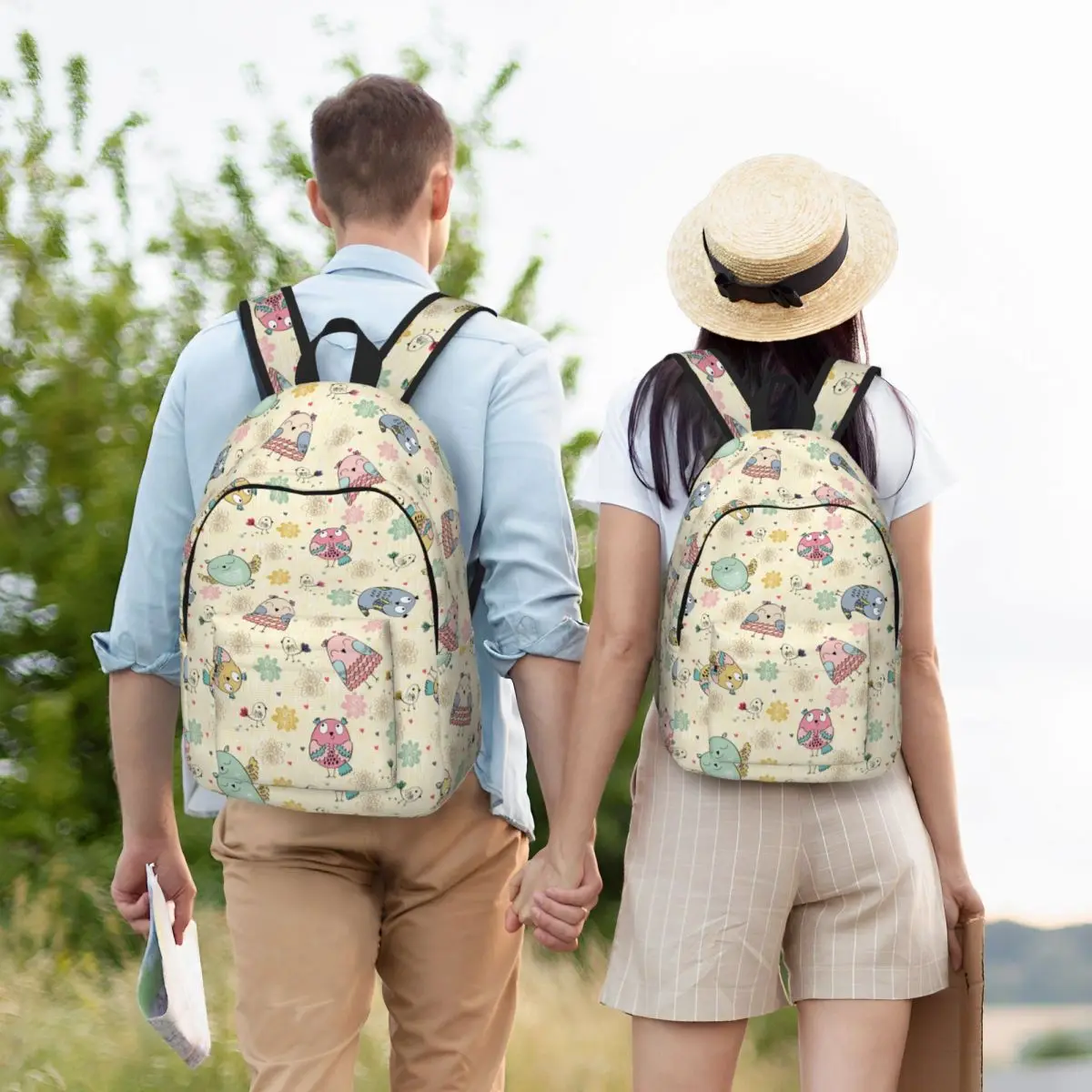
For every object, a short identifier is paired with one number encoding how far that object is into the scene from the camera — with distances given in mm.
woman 3224
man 3302
